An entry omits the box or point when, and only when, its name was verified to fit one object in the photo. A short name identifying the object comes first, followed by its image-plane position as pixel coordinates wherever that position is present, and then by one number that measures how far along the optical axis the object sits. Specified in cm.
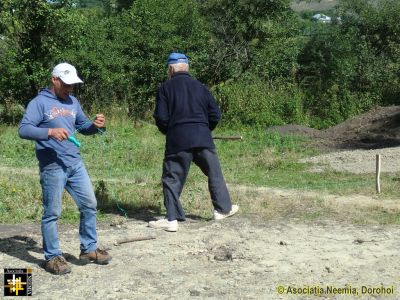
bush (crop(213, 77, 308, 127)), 1950
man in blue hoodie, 548
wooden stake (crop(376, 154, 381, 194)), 889
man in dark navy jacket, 702
